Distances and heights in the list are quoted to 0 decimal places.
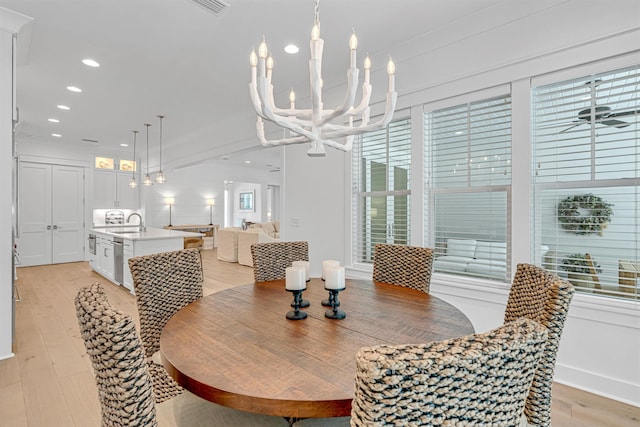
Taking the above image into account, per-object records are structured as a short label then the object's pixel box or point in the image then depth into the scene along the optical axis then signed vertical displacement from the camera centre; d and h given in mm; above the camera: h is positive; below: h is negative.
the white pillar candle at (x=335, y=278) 1429 -296
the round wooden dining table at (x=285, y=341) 855 -481
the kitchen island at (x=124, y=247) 4598 -550
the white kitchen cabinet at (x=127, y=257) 4633 -698
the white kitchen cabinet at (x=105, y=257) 5314 -804
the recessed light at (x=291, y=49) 3010 +1598
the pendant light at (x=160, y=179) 5945 +633
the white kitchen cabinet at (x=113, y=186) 7715 +661
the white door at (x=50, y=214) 6691 -55
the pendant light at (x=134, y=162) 6298 +1295
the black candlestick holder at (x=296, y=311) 1407 -451
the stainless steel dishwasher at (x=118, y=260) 4898 -765
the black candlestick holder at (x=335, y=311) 1414 -455
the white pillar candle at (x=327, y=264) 1549 -260
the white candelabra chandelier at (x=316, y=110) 1395 +529
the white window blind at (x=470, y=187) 2527 +233
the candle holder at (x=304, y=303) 1577 -462
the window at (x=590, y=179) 2016 +238
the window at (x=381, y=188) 3172 +269
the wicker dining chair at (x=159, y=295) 1497 -451
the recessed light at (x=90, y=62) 3307 +1596
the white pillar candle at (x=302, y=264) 1731 -289
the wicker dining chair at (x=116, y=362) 777 -384
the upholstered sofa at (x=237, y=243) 6996 -717
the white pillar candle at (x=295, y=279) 1432 -303
